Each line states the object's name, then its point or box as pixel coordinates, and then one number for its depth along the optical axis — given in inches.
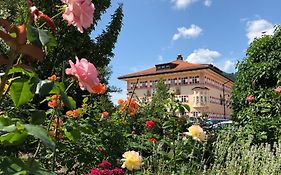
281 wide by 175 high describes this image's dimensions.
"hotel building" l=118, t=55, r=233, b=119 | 1336.1
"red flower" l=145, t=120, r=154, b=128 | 93.9
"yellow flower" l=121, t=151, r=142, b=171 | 54.5
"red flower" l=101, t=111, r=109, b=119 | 90.8
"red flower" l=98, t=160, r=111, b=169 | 53.4
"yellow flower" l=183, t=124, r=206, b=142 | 69.6
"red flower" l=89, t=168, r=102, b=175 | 46.6
